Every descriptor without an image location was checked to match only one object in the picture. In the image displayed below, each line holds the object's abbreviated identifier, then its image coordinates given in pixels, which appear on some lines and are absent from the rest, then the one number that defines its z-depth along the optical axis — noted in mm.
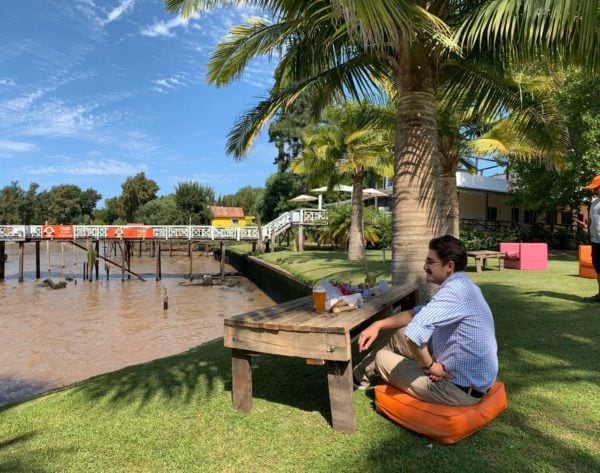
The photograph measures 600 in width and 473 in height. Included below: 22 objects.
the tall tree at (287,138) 38844
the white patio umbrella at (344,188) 24259
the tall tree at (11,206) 77562
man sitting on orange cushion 2568
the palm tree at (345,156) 15237
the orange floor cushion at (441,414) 2623
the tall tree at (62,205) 83188
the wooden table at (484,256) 12188
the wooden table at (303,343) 2773
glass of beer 3262
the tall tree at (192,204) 56906
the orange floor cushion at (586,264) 9805
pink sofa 12211
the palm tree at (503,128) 6922
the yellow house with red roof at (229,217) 51906
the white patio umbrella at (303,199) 30744
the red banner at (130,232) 29578
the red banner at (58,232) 29516
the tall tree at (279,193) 38531
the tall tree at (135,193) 76000
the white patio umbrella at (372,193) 23609
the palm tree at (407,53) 4020
